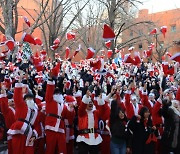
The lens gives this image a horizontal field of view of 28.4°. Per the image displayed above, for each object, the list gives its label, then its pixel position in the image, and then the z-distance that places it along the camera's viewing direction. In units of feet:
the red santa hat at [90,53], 29.35
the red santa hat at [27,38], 28.60
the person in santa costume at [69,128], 25.98
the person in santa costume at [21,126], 22.20
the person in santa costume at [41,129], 25.37
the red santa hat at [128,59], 30.63
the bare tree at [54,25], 61.36
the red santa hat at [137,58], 31.55
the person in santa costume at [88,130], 23.25
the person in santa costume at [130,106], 27.29
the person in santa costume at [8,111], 23.35
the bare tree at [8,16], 43.34
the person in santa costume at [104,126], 26.17
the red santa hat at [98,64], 28.25
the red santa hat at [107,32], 27.07
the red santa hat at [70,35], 37.60
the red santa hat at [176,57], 26.93
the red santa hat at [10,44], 31.36
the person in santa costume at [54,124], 23.91
